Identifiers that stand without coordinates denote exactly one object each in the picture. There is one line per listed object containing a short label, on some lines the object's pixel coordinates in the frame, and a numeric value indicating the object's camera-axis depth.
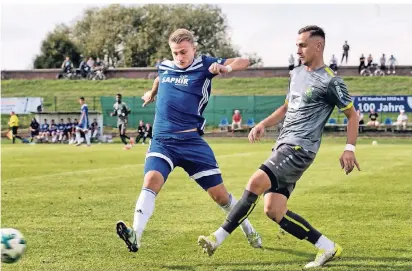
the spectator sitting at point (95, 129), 45.31
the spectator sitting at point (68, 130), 46.22
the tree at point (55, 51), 101.19
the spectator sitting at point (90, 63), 69.17
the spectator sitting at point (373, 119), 46.09
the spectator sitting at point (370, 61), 63.50
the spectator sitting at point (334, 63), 61.21
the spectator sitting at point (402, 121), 45.75
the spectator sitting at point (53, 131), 46.91
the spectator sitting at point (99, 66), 69.38
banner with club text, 48.75
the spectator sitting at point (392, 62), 63.03
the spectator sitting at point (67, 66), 69.12
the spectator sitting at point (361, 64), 62.97
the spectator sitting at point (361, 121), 45.83
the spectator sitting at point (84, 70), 68.69
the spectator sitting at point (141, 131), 39.62
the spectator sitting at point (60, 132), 46.72
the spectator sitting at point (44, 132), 47.16
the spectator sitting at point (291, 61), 61.83
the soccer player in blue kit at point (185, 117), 7.94
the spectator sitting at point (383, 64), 62.56
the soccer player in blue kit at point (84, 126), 34.00
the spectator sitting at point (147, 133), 40.94
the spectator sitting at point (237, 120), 48.38
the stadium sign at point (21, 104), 55.38
